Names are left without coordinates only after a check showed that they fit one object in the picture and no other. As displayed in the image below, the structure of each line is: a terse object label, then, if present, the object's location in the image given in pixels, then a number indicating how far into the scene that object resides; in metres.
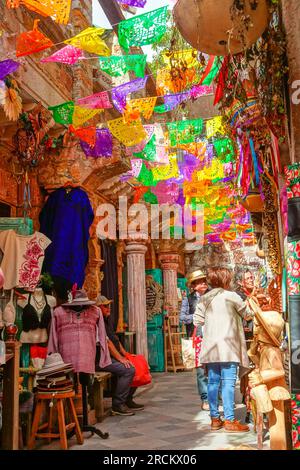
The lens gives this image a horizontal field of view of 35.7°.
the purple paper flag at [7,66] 4.93
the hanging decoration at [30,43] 4.90
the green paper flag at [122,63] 5.67
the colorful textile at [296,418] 3.07
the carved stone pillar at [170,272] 13.88
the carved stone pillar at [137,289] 11.09
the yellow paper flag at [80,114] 6.47
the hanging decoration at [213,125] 8.60
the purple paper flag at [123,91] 6.34
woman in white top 5.10
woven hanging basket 3.44
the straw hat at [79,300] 5.52
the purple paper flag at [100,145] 7.98
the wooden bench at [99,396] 6.31
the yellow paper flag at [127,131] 6.93
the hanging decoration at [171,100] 6.98
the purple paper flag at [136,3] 5.21
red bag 6.70
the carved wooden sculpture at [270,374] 3.81
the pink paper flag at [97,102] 6.39
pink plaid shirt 5.37
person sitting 6.41
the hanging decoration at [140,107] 6.70
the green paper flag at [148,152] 8.78
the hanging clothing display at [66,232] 6.89
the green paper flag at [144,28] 5.19
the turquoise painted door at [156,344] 12.71
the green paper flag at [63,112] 6.43
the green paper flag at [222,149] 8.38
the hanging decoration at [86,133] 7.01
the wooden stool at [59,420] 4.63
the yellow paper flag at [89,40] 4.97
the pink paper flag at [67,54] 5.32
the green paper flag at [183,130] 8.49
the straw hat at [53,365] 4.78
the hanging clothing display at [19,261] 5.71
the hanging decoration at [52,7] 4.54
